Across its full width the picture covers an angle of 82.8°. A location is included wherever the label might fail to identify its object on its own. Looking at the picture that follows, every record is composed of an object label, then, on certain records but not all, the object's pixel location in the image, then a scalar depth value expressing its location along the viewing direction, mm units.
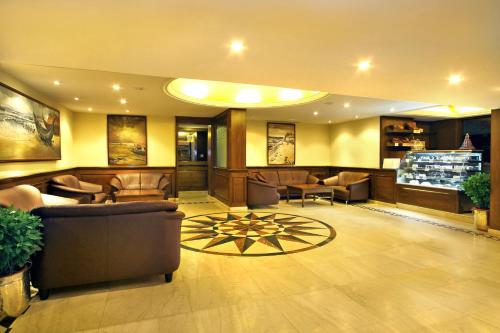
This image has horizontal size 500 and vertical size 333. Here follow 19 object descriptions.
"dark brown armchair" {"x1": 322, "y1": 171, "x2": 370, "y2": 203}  8102
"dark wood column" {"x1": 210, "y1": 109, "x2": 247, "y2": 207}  7039
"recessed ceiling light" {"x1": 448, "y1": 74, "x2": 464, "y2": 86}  3437
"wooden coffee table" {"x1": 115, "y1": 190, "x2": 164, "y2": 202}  6555
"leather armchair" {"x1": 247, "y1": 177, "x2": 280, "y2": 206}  7340
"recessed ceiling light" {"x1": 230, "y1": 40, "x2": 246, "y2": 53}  2502
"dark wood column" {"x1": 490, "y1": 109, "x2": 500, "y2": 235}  4926
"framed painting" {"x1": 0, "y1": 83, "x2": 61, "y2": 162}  4066
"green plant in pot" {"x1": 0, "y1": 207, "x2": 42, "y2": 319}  2246
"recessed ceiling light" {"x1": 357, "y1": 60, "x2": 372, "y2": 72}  2996
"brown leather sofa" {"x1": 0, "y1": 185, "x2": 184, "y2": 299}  2680
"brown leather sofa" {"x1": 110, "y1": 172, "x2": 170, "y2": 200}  7559
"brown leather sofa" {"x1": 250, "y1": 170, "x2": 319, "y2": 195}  9078
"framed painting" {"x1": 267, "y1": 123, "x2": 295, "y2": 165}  9617
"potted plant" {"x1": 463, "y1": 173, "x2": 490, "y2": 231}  5137
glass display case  5969
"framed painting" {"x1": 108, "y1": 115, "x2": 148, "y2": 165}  8188
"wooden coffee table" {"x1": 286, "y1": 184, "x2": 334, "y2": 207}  7582
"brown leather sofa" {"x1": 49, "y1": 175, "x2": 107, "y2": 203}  5469
